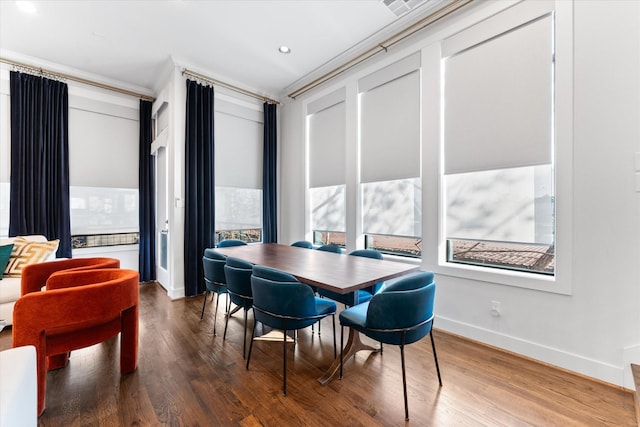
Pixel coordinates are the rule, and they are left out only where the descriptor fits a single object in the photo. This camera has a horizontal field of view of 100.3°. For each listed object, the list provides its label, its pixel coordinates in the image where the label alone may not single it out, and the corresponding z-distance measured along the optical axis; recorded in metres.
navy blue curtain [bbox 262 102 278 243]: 4.98
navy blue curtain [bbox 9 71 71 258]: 3.61
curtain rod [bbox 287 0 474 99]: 2.73
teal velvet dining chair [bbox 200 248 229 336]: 2.72
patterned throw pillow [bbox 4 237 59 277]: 2.97
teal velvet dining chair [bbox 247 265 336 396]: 1.84
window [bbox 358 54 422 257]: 3.21
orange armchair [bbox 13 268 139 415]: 1.61
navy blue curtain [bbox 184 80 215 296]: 4.01
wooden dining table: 1.86
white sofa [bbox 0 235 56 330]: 2.74
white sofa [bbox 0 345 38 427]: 0.96
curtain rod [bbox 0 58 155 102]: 3.63
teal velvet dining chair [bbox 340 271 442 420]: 1.65
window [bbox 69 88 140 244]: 4.19
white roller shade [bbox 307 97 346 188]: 4.11
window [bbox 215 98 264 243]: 4.53
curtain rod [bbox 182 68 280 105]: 4.00
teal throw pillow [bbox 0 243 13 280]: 2.90
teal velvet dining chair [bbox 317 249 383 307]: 2.56
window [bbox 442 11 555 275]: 2.32
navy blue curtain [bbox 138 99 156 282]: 4.74
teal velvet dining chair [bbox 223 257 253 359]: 2.34
